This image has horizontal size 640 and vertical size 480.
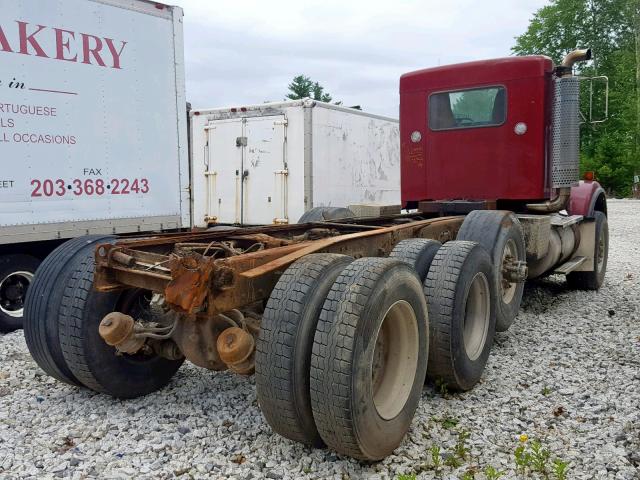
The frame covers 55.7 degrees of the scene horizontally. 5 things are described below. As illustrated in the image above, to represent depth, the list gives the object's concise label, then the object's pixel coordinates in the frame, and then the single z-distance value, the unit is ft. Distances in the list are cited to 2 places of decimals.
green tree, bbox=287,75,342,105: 205.67
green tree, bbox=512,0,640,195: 134.62
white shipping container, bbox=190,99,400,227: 34.22
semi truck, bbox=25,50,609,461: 10.14
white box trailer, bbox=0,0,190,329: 19.92
